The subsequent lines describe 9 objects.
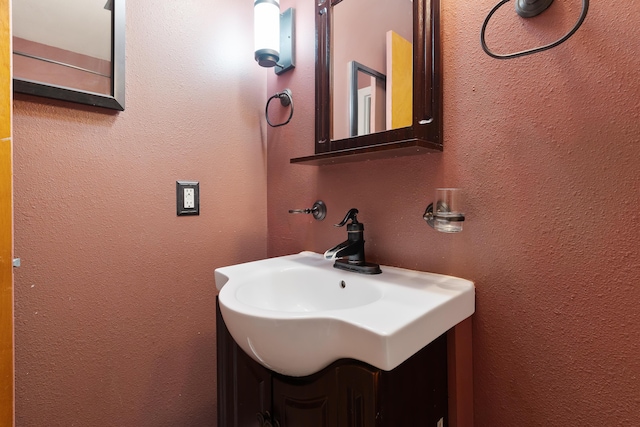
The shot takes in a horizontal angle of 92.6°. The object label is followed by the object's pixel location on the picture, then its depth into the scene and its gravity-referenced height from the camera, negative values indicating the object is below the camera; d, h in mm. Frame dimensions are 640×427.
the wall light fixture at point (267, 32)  1109 +663
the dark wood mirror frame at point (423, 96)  797 +305
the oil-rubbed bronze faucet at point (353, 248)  884 -105
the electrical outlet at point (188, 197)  1050 +58
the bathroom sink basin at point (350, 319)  510 -203
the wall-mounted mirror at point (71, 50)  787 +457
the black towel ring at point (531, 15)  562 +351
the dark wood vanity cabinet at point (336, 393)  527 -364
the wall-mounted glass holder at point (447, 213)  727 -4
